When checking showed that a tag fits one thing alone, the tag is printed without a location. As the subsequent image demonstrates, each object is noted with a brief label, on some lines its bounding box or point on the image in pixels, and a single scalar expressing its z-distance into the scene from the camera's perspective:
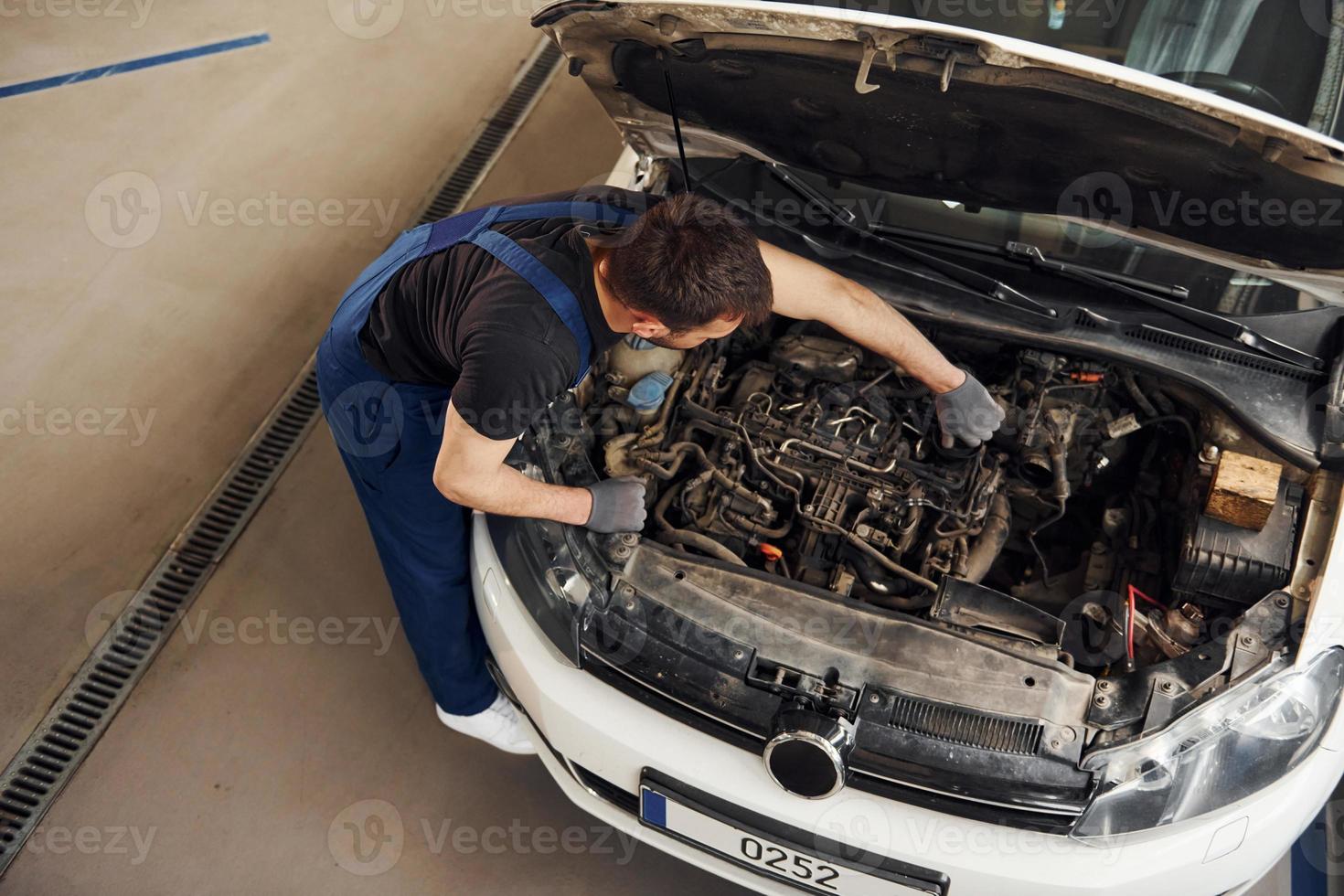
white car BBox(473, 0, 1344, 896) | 2.05
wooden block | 2.28
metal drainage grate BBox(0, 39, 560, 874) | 2.91
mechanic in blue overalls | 2.03
